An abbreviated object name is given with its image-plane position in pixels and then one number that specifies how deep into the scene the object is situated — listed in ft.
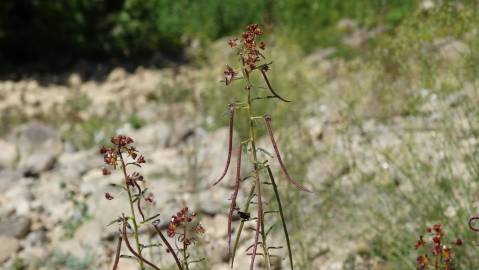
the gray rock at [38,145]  19.34
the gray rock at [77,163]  18.48
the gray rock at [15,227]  15.05
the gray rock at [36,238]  14.84
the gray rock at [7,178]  18.14
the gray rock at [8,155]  19.76
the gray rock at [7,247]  14.23
